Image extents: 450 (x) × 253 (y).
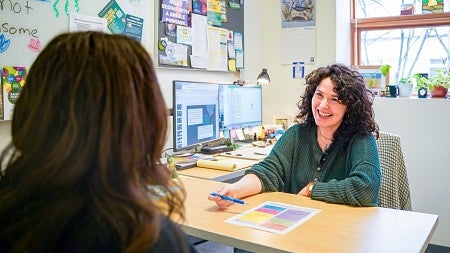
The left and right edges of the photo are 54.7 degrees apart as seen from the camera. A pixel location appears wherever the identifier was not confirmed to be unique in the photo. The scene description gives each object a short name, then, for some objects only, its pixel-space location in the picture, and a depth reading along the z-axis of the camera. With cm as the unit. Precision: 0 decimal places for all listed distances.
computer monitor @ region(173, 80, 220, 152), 244
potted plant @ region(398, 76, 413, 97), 326
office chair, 201
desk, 126
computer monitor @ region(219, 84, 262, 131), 292
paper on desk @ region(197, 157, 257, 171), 239
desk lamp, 345
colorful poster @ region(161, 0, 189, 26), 282
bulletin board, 285
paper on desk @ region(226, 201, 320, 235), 142
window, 340
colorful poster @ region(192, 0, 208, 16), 309
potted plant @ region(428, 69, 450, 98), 311
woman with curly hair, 180
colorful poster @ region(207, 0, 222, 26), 325
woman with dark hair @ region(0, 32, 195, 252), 66
